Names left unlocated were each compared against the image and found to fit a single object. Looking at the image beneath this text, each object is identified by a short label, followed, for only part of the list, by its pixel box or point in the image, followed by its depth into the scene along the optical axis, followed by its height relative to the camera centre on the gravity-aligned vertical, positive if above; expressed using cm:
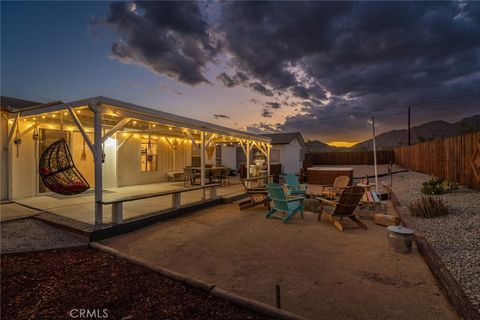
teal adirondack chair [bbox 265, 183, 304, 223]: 575 -113
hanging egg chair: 604 -19
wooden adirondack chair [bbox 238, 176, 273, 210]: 710 -120
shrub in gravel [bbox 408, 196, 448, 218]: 488 -107
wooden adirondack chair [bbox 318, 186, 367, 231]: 503 -102
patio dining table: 1089 -41
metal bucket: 360 -127
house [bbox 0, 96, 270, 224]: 529 +84
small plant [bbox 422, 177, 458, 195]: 664 -81
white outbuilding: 1930 +77
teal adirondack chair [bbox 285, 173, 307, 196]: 829 -100
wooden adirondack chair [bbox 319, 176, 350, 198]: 822 -95
